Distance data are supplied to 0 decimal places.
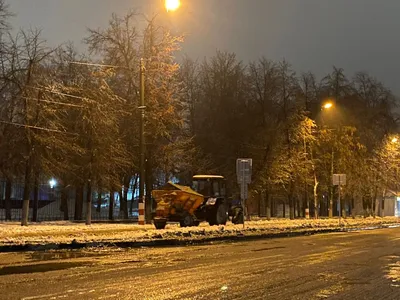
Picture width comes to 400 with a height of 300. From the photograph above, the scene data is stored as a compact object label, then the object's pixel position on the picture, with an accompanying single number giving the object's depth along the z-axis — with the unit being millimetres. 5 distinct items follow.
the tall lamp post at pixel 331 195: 44688
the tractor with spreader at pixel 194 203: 27844
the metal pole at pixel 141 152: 26188
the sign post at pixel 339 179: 33906
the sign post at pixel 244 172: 24828
